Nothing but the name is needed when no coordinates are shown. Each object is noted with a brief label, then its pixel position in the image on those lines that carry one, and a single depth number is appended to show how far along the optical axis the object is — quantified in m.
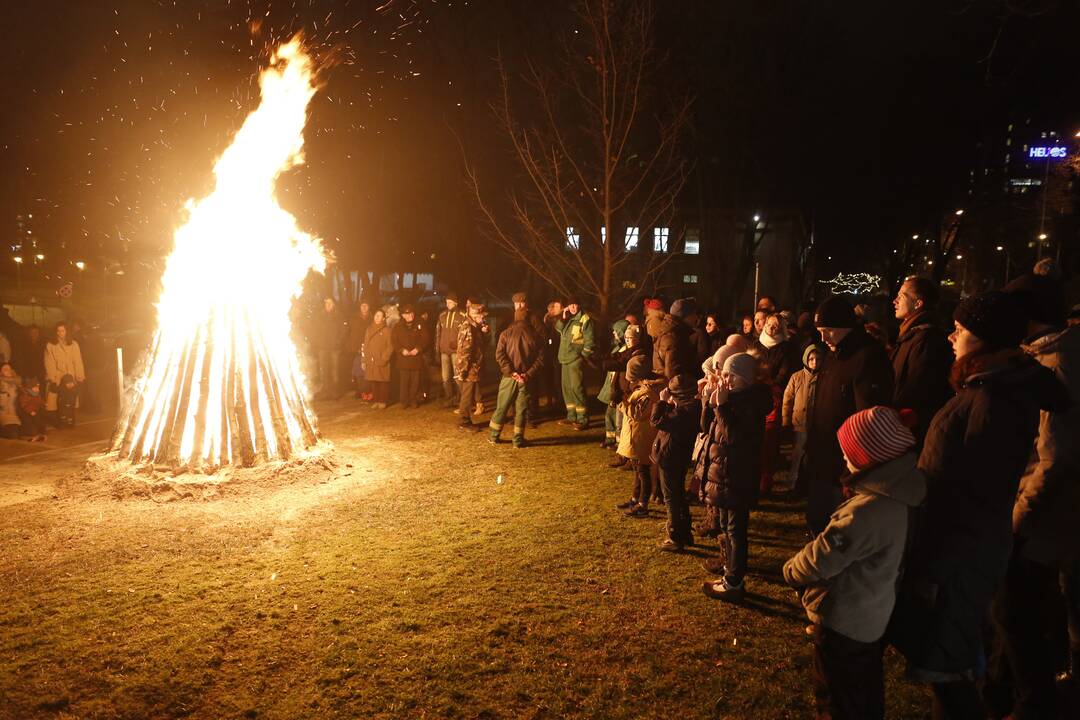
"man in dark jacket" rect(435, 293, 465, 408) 14.76
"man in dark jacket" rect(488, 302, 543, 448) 11.84
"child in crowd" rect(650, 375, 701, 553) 6.85
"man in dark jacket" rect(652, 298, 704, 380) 8.61
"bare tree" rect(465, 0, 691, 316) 13.59
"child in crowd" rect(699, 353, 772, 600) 5.79
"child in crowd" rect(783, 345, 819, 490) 7.83
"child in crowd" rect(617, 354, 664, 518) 7.94
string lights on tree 61.62
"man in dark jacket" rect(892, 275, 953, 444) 5.65
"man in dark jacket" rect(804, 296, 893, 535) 5.45
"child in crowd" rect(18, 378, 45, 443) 12.20
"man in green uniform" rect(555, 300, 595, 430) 12.94
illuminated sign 29.78
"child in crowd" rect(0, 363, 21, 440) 11.97
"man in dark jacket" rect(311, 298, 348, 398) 17.02
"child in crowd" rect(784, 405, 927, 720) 3.46
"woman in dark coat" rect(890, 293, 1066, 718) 3.41
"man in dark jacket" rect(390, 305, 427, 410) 15.12
